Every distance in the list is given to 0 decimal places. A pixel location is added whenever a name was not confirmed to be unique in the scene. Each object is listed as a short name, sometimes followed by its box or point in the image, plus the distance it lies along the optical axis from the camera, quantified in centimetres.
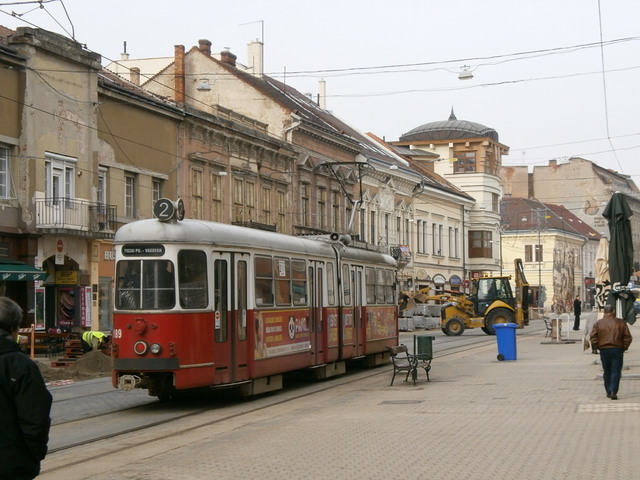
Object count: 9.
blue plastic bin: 2791
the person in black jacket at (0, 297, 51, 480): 561
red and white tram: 1638
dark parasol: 1992
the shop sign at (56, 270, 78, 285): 3256
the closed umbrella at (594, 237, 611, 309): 2501
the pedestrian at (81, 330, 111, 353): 2753
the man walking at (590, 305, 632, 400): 1667
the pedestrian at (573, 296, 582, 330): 5125
